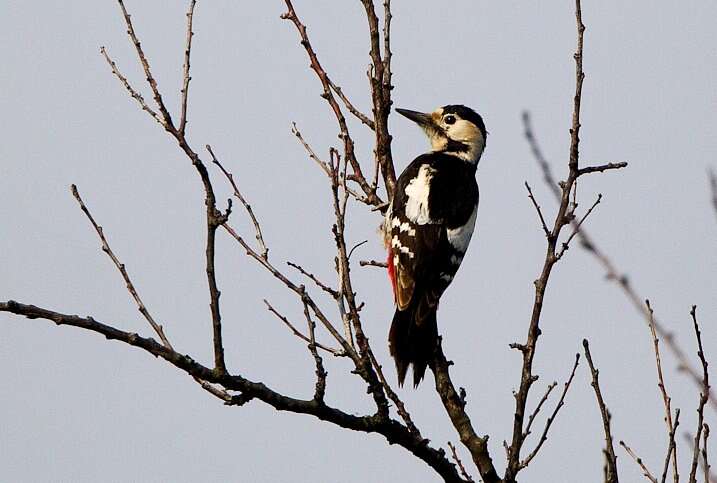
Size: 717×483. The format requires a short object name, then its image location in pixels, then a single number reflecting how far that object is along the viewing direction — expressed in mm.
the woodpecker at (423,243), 10566
